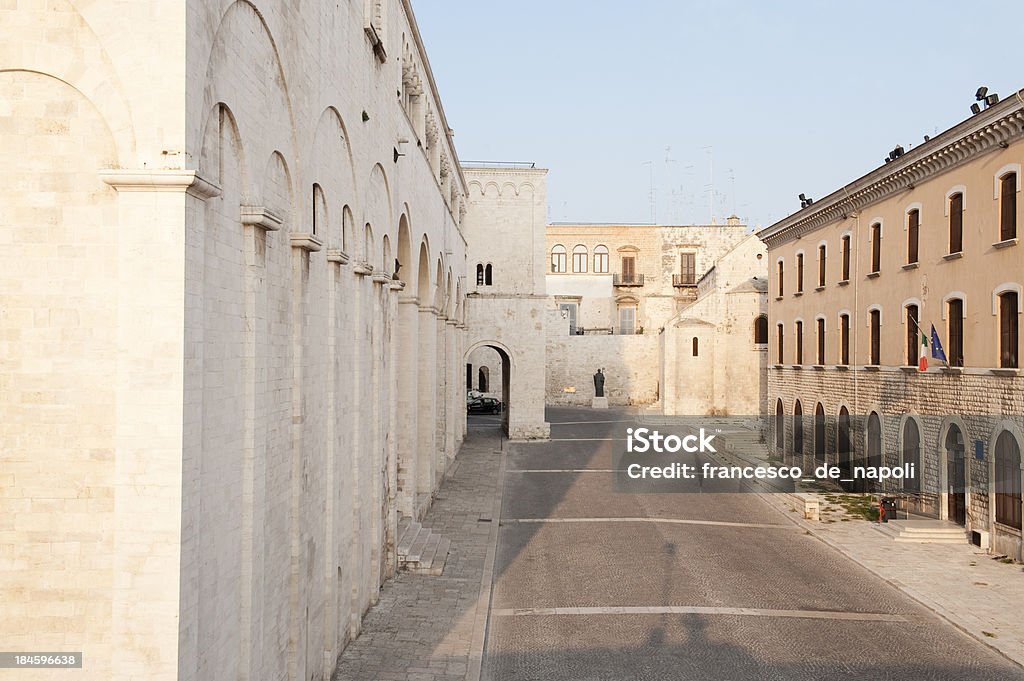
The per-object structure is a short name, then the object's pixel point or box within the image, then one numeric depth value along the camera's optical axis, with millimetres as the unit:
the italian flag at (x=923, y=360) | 20797
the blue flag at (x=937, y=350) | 19641
